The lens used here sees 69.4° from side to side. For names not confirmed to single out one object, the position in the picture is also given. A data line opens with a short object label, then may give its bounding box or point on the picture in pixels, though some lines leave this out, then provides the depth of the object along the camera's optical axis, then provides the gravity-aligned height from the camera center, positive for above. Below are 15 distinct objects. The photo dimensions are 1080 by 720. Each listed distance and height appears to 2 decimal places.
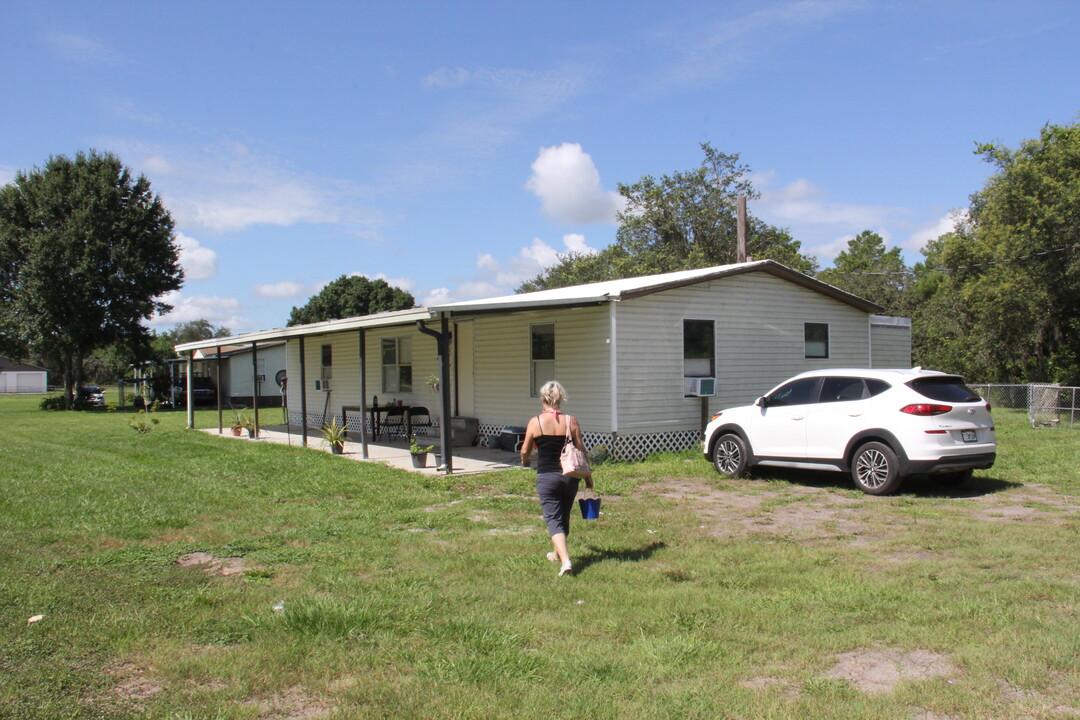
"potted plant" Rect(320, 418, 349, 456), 14.53 -1.20
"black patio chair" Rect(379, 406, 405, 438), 16.44 -1.00
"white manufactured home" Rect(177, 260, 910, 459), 12.67 +0.48
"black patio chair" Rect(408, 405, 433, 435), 17.11 -0.98
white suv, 8.84 -0.71
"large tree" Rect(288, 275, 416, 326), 53.66 +5.41
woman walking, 5.93 -0.69
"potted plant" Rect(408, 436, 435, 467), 12.27 -1.26
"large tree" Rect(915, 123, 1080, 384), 24.44 +3.30
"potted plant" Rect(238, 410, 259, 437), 18.94 -1.20
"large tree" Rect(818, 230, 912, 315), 38.44 +4.57
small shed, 71.56 +0.07
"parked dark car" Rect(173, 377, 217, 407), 36.38 -0.59
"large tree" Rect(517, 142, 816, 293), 35.12 +6.70
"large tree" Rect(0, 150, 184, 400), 34.59 +5.53
